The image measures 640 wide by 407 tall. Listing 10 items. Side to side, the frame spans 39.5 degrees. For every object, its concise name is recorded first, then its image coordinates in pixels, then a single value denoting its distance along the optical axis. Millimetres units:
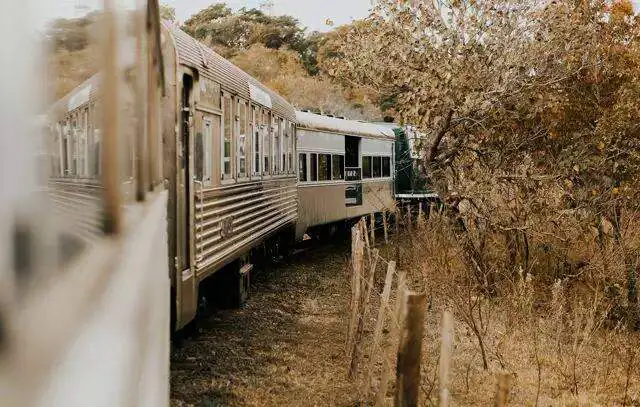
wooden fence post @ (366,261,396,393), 6625
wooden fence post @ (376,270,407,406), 5914
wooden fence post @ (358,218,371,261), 11627
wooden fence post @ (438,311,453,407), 4266
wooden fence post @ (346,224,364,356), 7907
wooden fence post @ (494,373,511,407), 4129
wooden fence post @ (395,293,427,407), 4531
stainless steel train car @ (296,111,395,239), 16203
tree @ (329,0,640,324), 11852
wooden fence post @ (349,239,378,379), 7562
